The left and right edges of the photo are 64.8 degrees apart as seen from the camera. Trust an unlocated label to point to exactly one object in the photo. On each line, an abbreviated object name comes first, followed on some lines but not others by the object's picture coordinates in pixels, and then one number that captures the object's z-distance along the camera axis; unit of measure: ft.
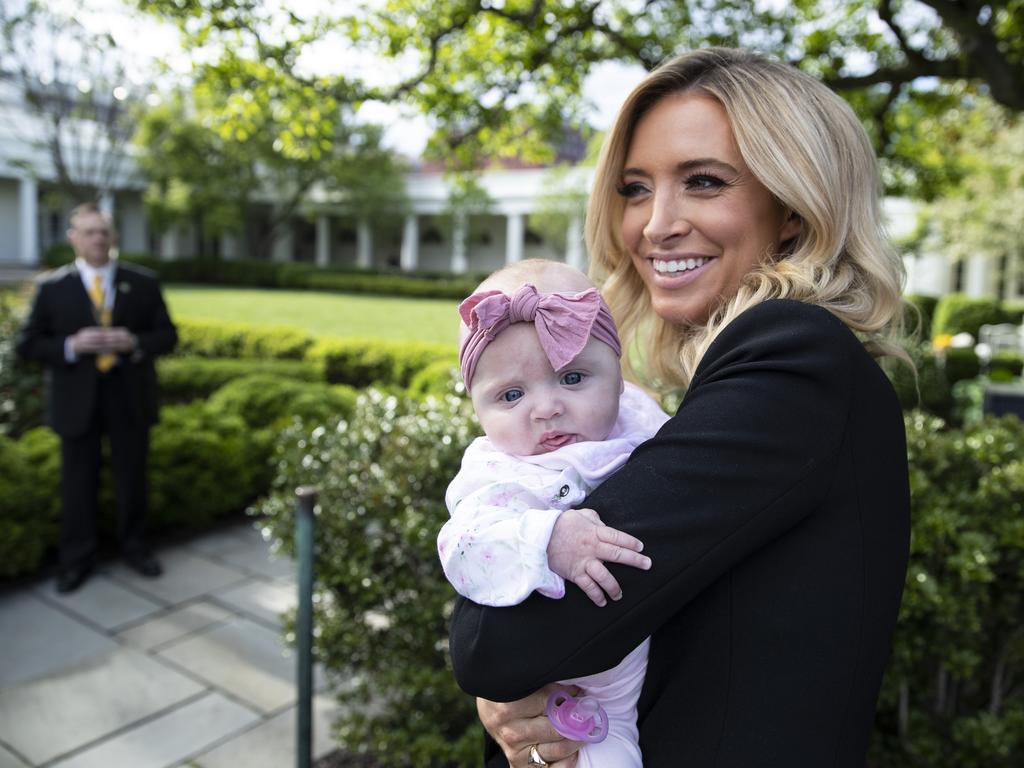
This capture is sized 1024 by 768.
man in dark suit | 17.24
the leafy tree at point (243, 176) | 134.00
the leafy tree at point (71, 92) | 40.16
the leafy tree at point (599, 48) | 17.62
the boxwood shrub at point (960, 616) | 8.95
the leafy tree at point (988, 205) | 71.31
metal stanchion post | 8.95
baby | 3.81
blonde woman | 3.66
